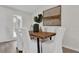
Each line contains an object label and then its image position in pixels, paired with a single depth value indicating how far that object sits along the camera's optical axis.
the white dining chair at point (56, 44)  1.12
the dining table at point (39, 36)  1.08
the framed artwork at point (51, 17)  1.31
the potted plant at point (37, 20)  1.29
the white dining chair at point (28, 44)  1.20
